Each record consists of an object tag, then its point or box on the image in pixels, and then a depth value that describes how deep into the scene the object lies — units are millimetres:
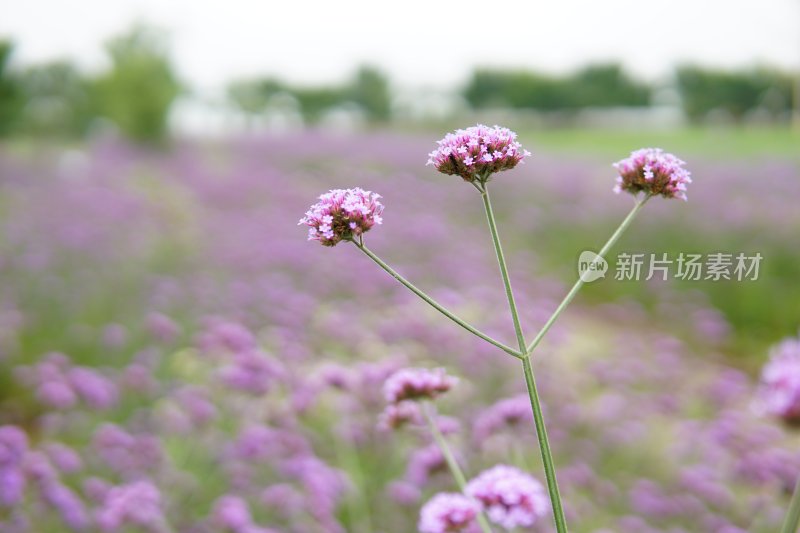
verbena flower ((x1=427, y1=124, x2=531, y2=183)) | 578
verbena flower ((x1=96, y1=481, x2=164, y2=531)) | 907
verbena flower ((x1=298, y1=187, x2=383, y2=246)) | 577
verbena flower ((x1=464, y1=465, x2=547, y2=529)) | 627
